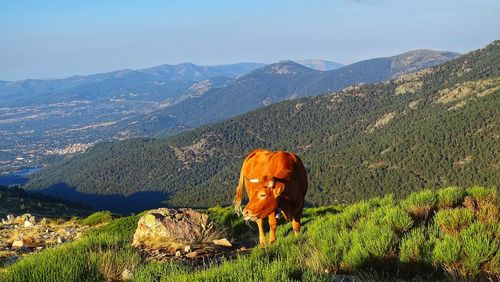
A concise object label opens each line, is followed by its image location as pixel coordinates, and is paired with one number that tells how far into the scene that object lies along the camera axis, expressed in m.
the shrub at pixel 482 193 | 11.28
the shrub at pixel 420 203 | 10.82
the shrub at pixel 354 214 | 11.14
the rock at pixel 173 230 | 12.29
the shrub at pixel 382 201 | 13.12
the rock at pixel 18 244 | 14.79
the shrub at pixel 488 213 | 8.98
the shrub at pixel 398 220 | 9.19
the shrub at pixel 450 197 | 11.52
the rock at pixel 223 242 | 13.05
